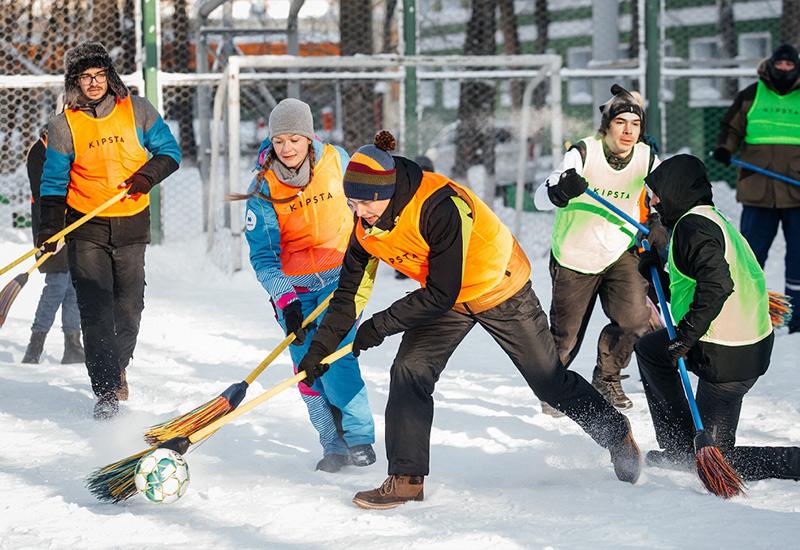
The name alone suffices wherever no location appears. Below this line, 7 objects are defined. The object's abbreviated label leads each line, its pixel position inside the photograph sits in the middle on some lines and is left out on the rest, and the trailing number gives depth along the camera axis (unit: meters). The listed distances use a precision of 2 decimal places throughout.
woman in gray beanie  9.94
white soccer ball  8.61
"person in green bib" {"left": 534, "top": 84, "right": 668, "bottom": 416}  11.87
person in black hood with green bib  8.82
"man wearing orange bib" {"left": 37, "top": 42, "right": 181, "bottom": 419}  12.10
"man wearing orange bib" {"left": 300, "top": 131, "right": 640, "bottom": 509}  8.48
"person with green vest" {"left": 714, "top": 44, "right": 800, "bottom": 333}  16.04
